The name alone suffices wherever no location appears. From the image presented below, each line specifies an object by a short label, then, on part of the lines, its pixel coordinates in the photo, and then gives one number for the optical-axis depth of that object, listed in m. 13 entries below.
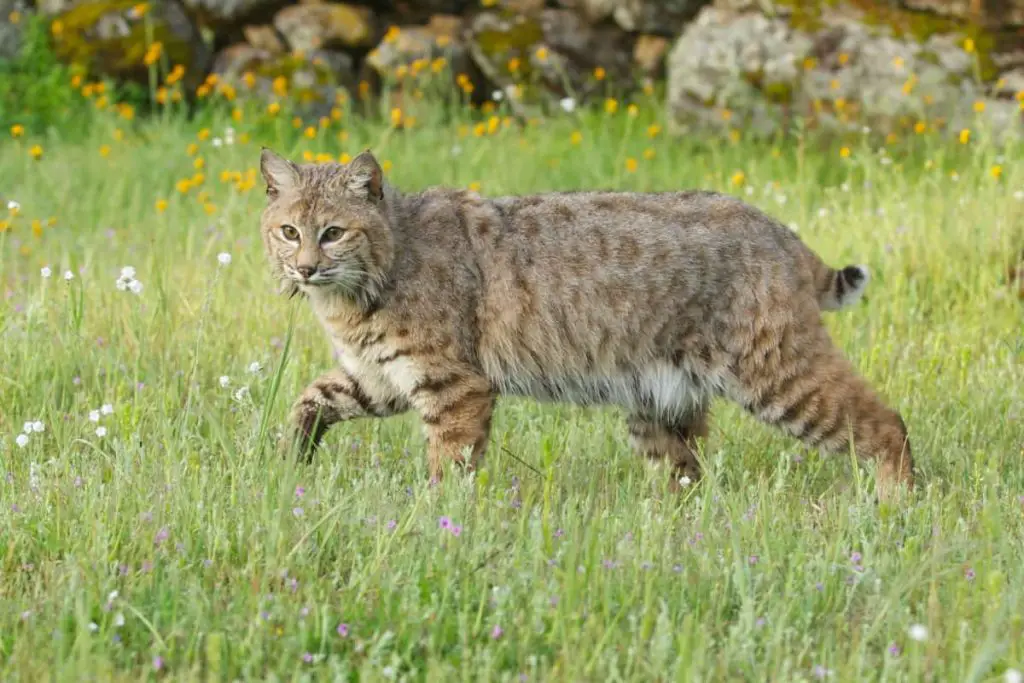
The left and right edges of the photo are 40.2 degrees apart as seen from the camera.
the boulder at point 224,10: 10.75
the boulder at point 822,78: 8.77
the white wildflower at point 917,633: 2.88
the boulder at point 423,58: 10.31
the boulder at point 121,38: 10.40
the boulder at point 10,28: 10.38
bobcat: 4.80
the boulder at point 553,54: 10.34
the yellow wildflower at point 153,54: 9.76
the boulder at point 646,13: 10.39
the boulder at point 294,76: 10.26
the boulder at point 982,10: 9.09
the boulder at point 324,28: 10.64
